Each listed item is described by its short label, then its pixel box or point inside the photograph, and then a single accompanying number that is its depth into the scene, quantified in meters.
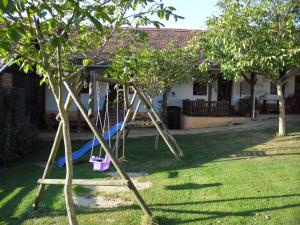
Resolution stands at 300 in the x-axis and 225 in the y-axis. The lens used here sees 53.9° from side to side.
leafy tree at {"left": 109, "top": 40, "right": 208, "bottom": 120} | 8.97
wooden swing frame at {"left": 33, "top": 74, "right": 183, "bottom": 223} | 4.08
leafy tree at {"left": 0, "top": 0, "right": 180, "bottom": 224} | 2.61
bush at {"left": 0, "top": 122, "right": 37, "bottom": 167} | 7.49
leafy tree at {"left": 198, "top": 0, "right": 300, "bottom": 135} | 7.34
